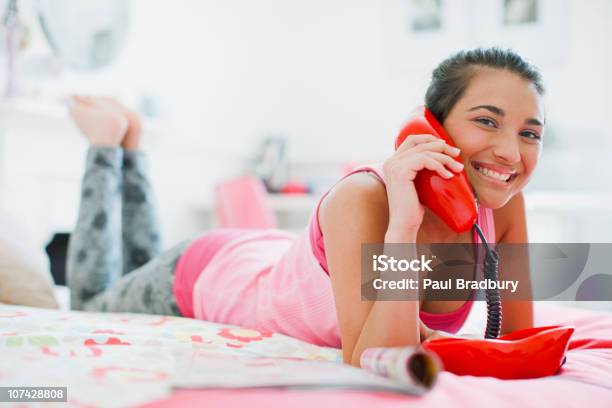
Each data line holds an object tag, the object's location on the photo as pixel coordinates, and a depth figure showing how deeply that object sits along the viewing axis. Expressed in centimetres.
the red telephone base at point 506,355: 81
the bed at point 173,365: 62
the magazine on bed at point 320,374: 64
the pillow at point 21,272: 137
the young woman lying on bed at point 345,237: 90
